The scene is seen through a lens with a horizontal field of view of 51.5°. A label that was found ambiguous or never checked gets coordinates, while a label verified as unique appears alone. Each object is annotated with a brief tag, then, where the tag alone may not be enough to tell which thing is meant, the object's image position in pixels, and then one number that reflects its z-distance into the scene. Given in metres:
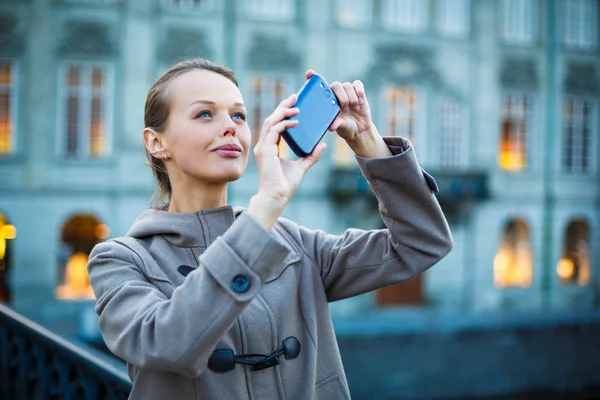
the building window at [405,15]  16.20
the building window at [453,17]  16.72
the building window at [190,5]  14.35
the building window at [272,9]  14.95
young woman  1.23
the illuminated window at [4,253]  13.52
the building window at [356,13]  15.80
